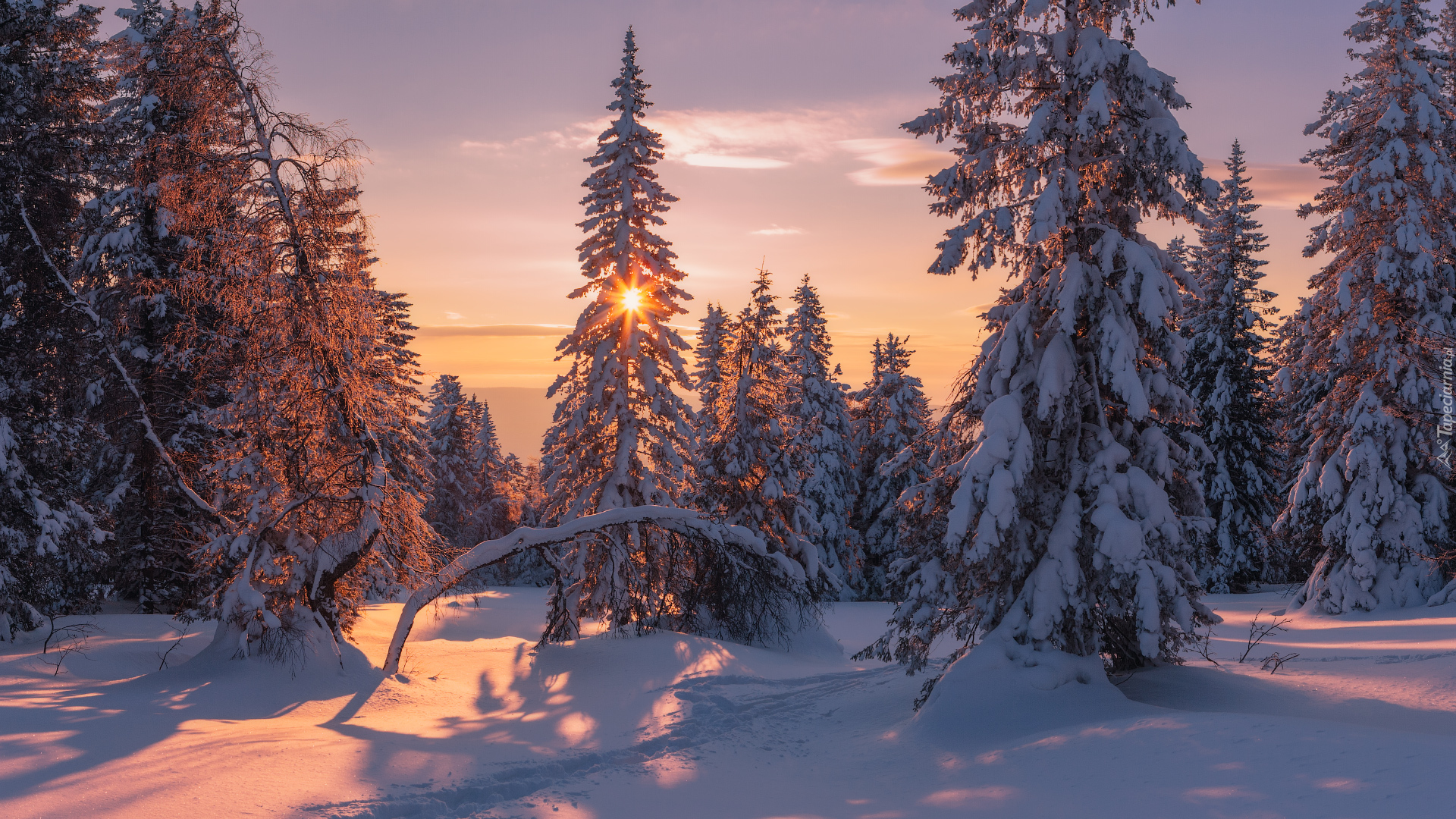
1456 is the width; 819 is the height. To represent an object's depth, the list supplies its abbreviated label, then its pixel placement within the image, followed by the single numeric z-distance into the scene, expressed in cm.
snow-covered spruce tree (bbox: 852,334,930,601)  3884
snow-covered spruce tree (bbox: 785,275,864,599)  3638
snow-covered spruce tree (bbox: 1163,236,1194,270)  4034
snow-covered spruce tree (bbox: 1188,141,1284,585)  3186
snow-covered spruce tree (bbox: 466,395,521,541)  5388
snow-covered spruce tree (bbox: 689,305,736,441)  2542
